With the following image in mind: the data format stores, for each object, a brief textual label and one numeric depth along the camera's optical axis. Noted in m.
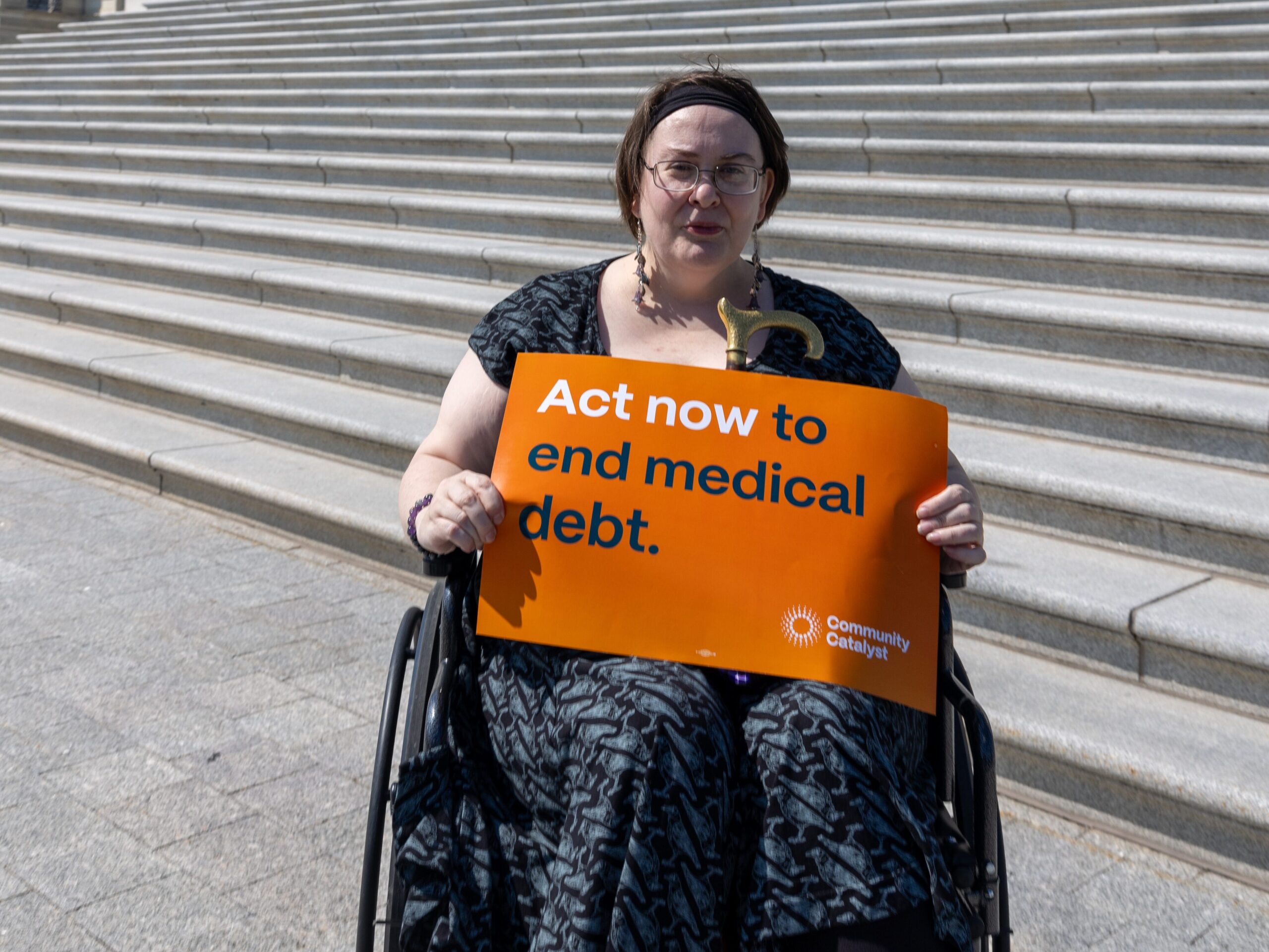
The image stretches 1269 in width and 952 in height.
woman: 1.66
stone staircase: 3.21
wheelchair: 1.77
